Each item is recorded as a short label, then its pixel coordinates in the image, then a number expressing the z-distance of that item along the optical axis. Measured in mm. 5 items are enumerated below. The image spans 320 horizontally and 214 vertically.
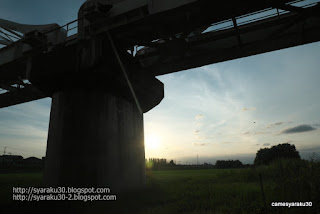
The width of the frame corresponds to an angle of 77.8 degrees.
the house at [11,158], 65000
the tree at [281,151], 57812
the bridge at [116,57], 10273
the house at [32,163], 69544
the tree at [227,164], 105262
